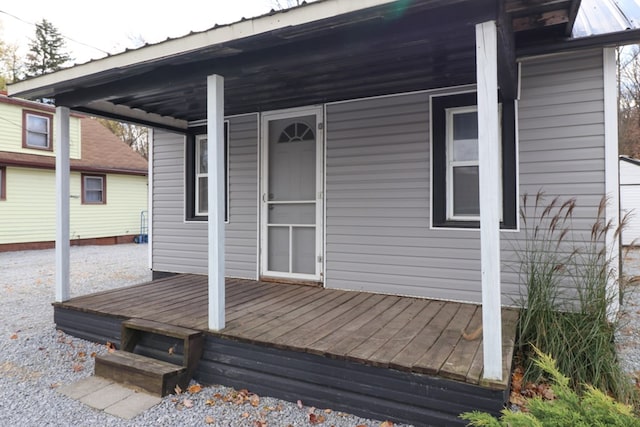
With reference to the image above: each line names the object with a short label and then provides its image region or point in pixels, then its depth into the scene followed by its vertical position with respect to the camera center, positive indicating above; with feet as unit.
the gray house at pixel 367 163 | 7.29 +1.59
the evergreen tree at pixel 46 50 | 68.39 +29.39
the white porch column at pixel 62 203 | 12.41 +0.36
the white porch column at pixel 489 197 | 6.70 +0.27
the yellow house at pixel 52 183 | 33.30 +3.00
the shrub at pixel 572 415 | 4.10 -2.20
